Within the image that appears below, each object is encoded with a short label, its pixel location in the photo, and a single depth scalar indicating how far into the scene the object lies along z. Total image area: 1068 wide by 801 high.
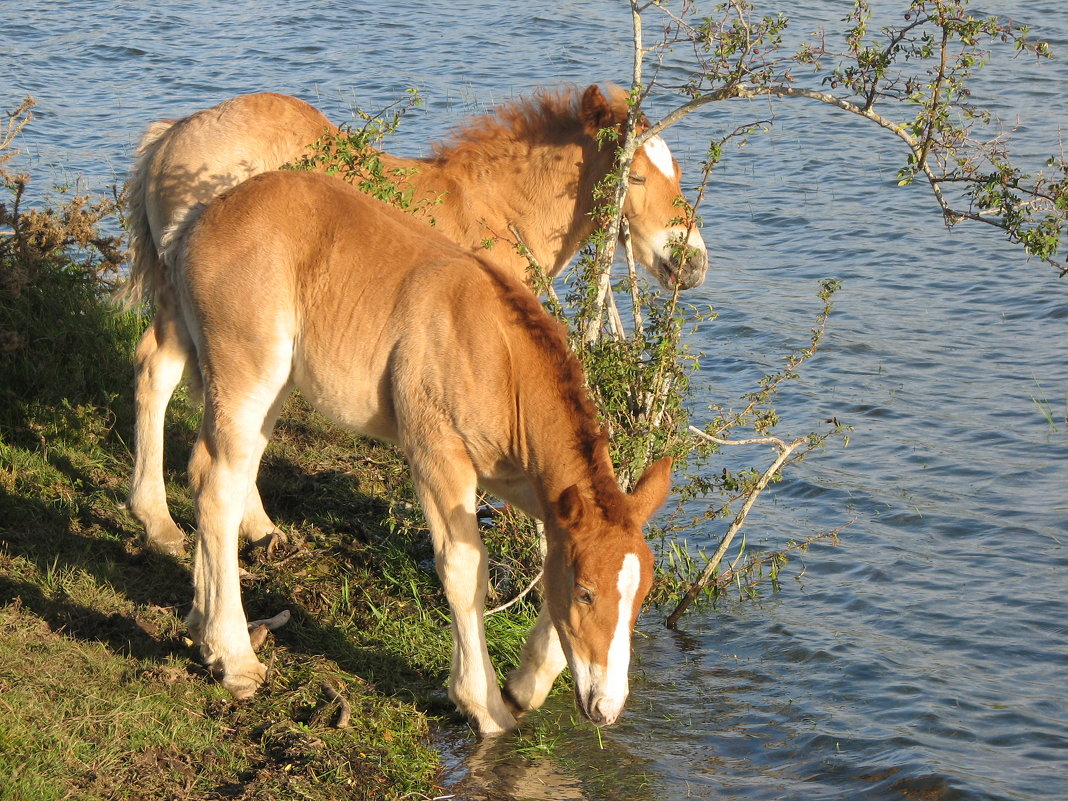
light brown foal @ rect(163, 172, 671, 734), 10.37
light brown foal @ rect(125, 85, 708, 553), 13.27
